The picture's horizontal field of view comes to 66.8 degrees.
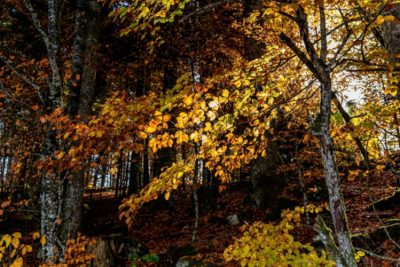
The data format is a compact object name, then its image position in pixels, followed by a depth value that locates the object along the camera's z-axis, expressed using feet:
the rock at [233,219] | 38.12
